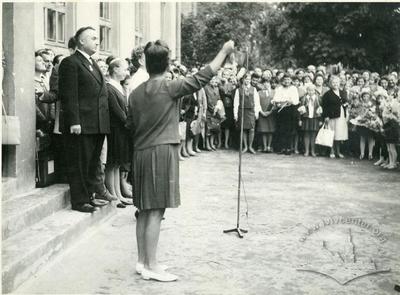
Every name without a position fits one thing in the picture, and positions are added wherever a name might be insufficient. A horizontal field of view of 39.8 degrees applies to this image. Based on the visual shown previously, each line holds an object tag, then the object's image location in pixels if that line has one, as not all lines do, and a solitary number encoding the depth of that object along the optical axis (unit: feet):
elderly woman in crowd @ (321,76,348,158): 38.24
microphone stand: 18.49
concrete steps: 13.60
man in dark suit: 17.43
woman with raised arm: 13.43
